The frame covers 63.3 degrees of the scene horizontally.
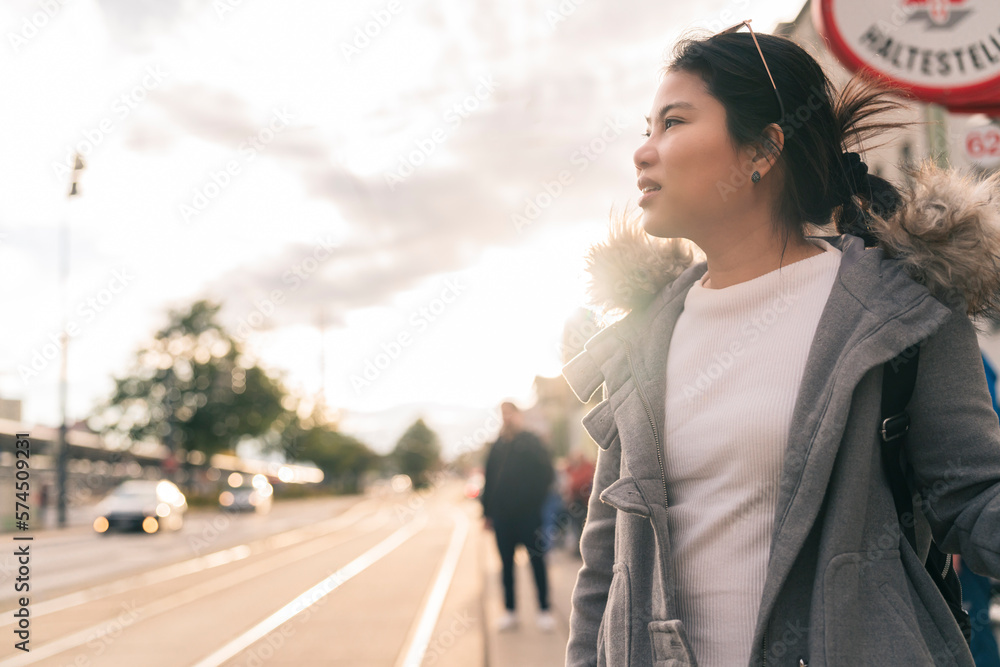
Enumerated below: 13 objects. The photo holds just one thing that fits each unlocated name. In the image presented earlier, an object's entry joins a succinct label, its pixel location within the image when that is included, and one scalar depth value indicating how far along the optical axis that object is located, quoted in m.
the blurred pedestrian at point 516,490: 7.83
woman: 1.31
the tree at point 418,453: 130.50
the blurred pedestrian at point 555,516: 13.42
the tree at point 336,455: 76.06
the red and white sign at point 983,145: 4.62
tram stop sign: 2.96
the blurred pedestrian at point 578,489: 12.77
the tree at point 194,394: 56.53
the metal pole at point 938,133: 2.87
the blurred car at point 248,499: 44.62
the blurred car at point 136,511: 21.17
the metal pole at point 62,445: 24.81
